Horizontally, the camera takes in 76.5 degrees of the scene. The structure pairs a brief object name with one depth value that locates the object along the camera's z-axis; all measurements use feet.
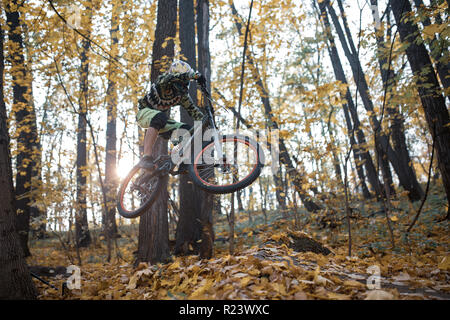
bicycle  10.64
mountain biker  11.98
